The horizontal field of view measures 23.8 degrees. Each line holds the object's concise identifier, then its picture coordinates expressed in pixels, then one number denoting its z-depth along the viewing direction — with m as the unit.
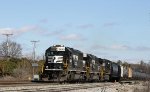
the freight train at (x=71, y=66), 35.75
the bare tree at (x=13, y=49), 134.75
